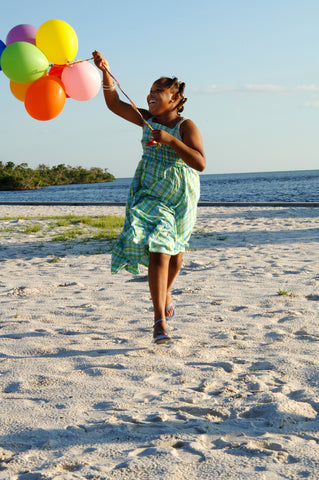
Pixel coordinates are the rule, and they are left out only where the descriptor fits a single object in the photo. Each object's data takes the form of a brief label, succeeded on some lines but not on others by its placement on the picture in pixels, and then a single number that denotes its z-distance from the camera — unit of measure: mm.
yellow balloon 4098
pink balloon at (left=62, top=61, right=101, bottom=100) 4094
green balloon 3965
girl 3430
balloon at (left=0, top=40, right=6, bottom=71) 4496
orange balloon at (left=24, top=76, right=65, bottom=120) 4098
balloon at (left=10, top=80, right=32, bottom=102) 4352
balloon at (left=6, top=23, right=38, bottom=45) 4375
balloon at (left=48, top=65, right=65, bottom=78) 4324
